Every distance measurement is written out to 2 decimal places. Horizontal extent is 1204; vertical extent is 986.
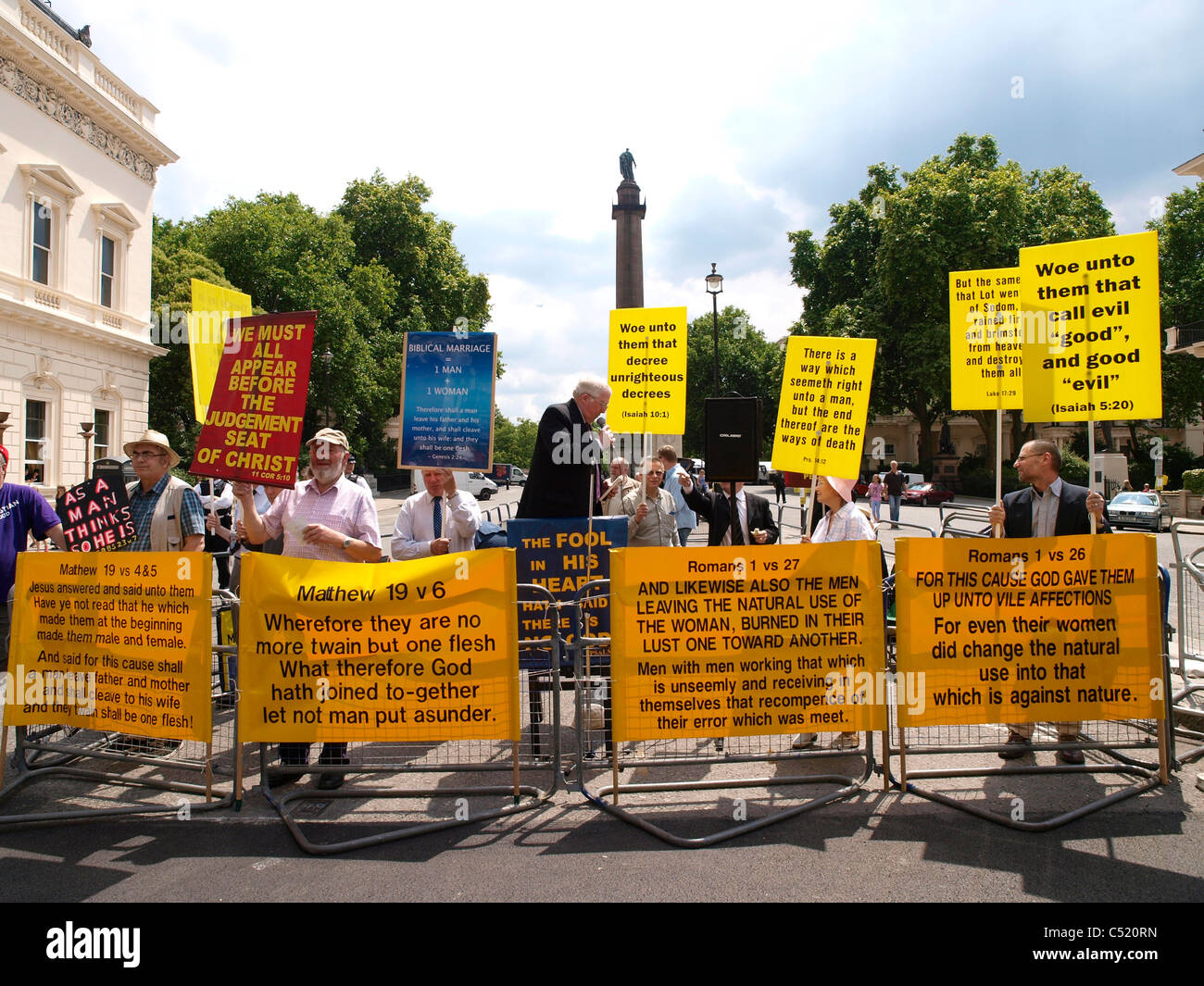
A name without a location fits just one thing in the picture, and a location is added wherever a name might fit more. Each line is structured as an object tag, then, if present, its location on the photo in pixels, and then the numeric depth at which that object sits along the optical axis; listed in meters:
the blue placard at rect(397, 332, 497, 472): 5.95
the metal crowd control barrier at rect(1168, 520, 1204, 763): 5.18
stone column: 30.48
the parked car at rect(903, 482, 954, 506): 39.06
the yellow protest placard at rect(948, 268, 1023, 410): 5.76
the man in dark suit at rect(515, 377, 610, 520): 5.45
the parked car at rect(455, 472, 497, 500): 43.84
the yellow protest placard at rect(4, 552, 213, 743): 4.42
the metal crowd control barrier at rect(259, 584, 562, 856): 4.18
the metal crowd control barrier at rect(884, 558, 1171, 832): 4.17
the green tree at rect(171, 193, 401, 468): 35.78
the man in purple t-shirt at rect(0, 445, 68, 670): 5.12
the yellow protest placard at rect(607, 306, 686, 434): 6.81
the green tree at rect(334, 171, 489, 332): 48.81
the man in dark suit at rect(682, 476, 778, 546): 6.97
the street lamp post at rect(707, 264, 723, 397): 26.84
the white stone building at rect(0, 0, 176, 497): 21.55
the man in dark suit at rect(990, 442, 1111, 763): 5.14
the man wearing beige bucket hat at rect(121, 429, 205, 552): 5.47
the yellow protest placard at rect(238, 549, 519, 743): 4.29
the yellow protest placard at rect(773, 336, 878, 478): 5.68
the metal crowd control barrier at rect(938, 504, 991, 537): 7.78
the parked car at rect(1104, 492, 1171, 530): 21.66
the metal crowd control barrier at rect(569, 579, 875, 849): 4.21
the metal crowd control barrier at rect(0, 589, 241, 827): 4.38
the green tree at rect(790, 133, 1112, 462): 37.88
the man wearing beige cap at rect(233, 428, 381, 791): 4.88
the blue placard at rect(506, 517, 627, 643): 5.35
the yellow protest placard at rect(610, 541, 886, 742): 4.36
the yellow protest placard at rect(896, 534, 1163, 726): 4.42
